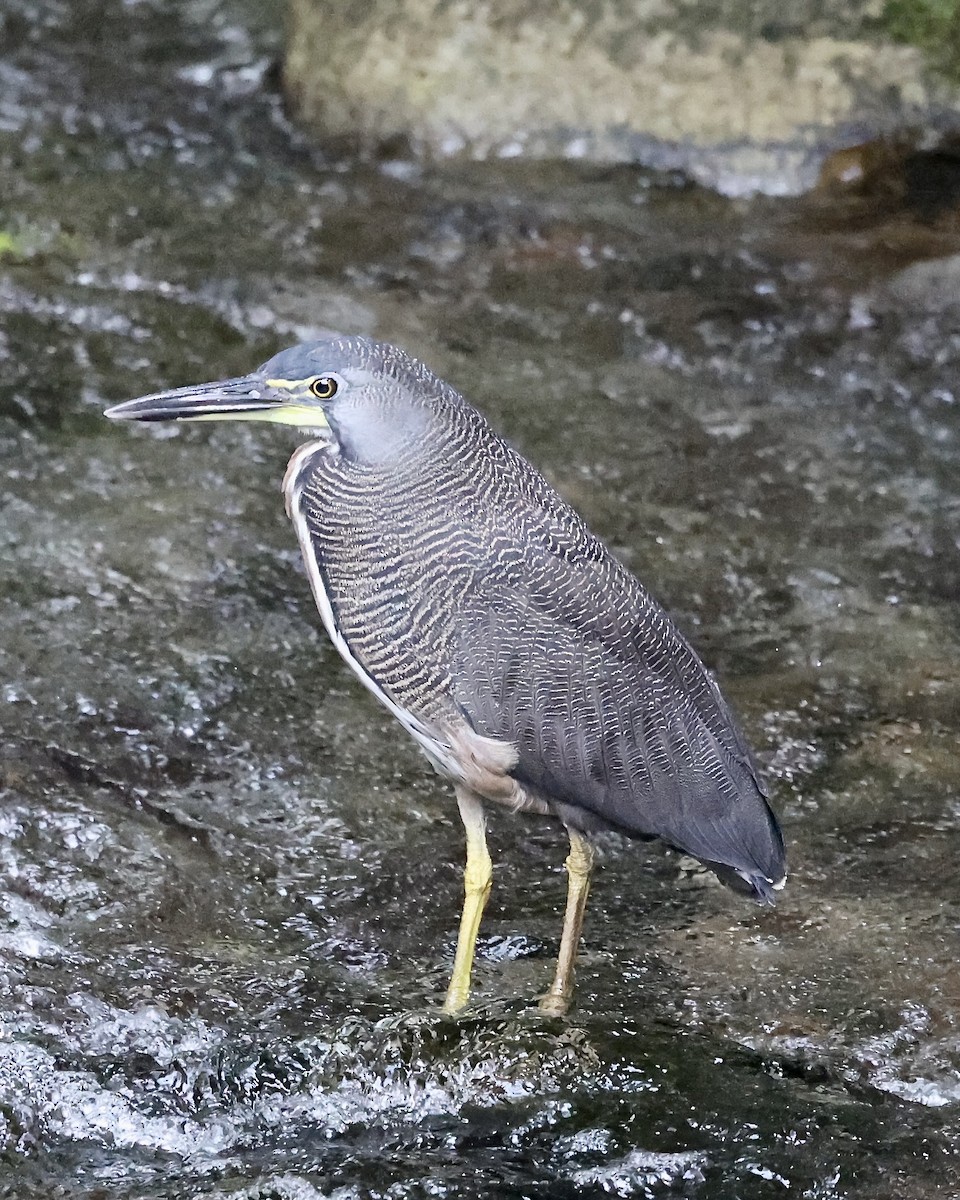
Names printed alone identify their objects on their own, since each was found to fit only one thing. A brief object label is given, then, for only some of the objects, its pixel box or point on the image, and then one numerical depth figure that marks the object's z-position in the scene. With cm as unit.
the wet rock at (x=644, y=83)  1630
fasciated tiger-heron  733
